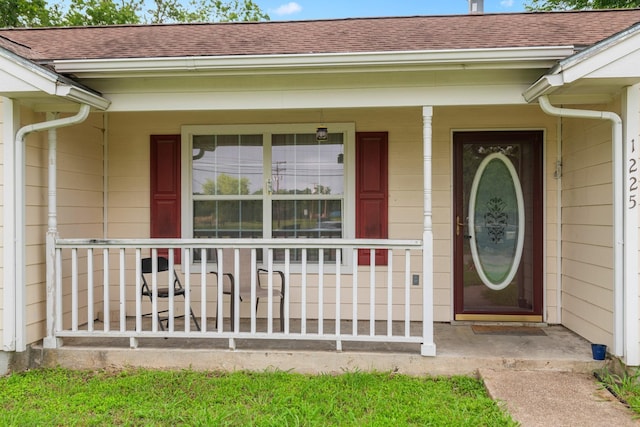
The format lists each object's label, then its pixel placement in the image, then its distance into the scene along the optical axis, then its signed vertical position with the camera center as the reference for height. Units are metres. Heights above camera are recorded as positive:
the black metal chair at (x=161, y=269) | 3.86 -0.56
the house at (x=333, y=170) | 3.24 +0.39
